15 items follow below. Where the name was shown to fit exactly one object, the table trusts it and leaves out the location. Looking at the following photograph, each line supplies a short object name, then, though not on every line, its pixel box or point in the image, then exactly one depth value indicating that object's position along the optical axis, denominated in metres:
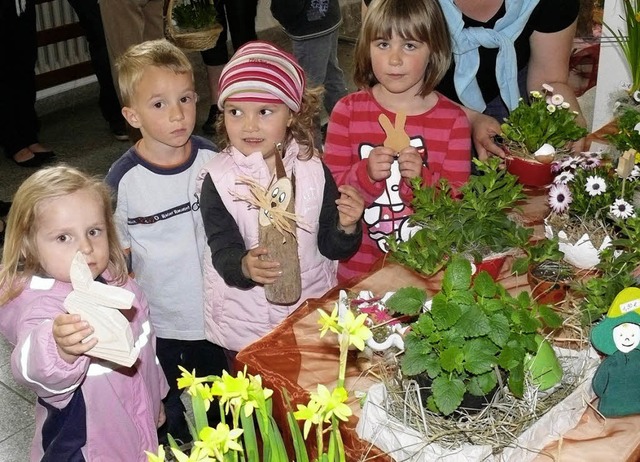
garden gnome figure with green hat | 1.37
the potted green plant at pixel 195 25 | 4.28
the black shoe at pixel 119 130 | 5.07
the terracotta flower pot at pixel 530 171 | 2.17
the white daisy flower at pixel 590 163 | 1.91
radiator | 5.40
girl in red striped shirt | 2.13
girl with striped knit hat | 1.98
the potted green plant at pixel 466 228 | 1.73
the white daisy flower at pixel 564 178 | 1.84
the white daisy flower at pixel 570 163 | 1.94
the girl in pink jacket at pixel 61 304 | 1.70
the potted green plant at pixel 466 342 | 1.22
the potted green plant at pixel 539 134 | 2.15
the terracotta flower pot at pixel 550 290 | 1.67
